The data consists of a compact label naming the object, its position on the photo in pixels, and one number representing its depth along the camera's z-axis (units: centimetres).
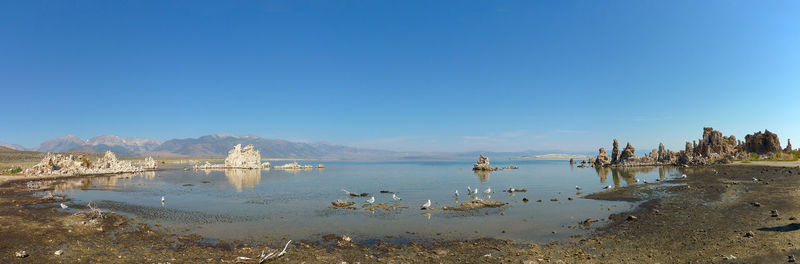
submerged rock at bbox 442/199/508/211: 2920
